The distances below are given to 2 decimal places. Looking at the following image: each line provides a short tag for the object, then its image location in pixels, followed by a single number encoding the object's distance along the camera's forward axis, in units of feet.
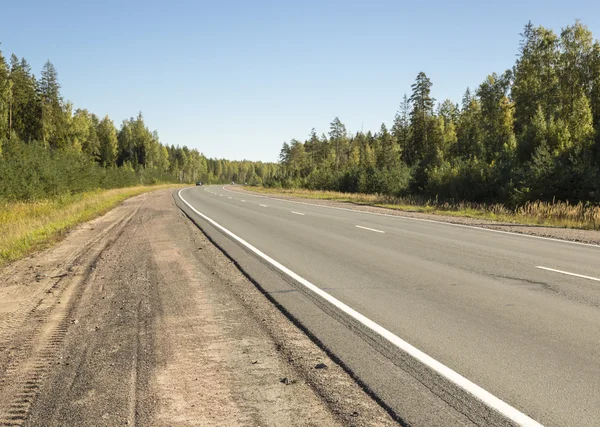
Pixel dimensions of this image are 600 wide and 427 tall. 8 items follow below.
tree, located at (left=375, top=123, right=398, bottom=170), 240.94
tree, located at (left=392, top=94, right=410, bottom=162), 238.85
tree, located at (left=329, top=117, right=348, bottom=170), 343.05
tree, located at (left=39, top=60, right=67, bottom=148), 215.10
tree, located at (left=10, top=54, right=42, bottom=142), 202.90
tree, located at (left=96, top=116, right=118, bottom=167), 333.07
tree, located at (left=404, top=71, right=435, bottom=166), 214.28
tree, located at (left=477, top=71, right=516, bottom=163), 198.47
